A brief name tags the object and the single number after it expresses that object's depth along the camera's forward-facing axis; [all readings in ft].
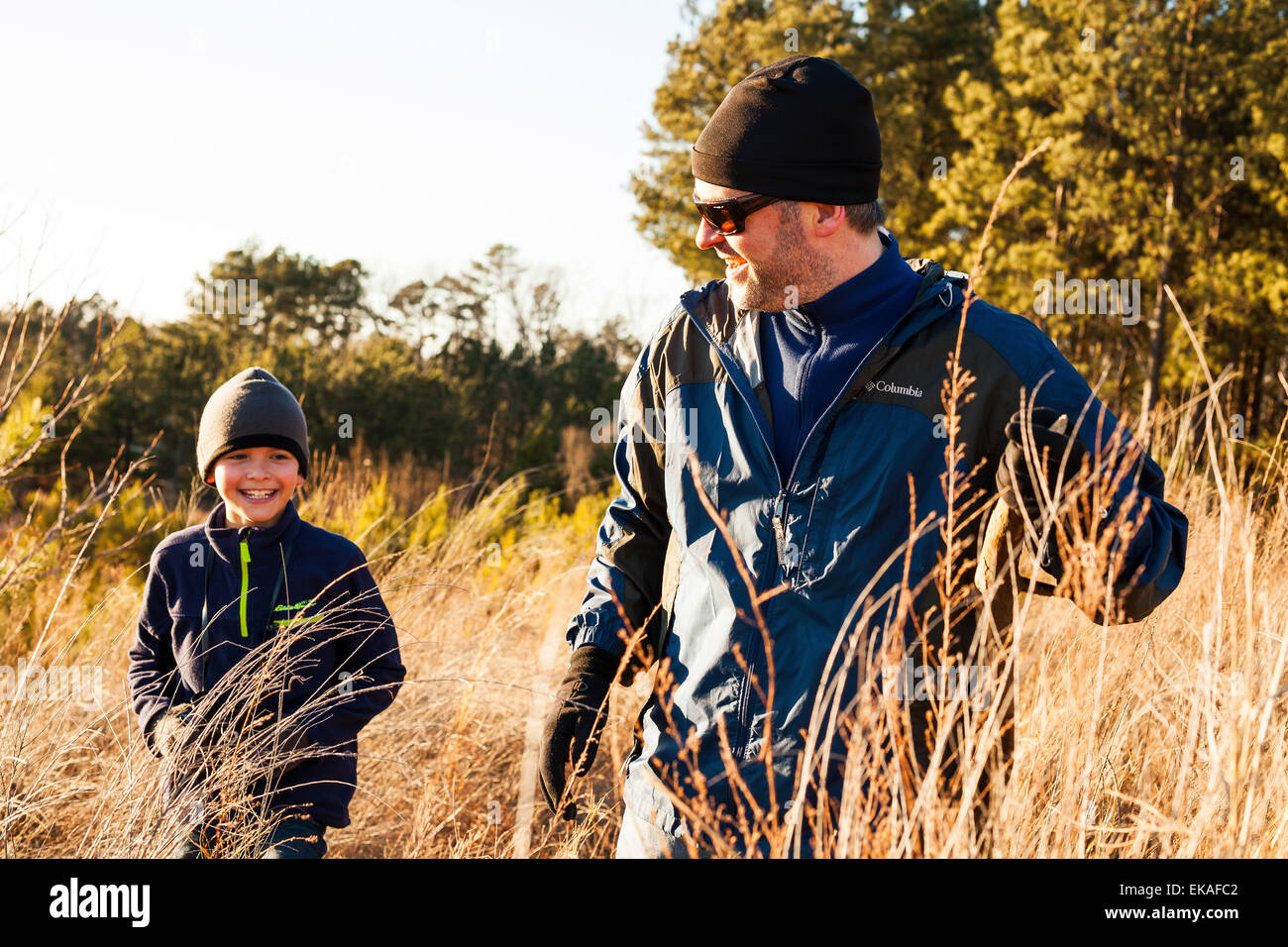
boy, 6.89
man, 4.92
